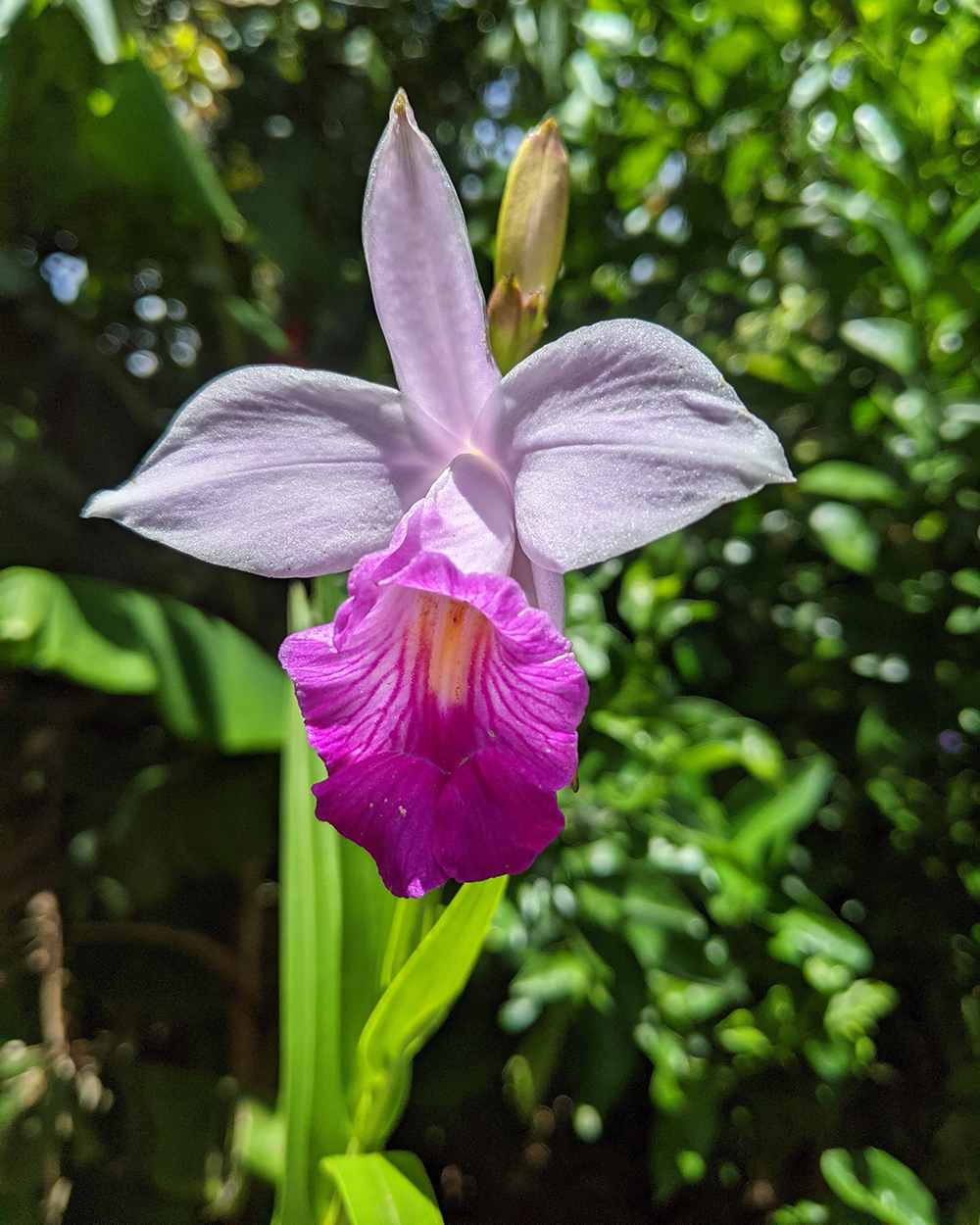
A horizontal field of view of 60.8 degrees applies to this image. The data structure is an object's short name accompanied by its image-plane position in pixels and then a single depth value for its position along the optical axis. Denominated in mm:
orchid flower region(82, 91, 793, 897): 76
